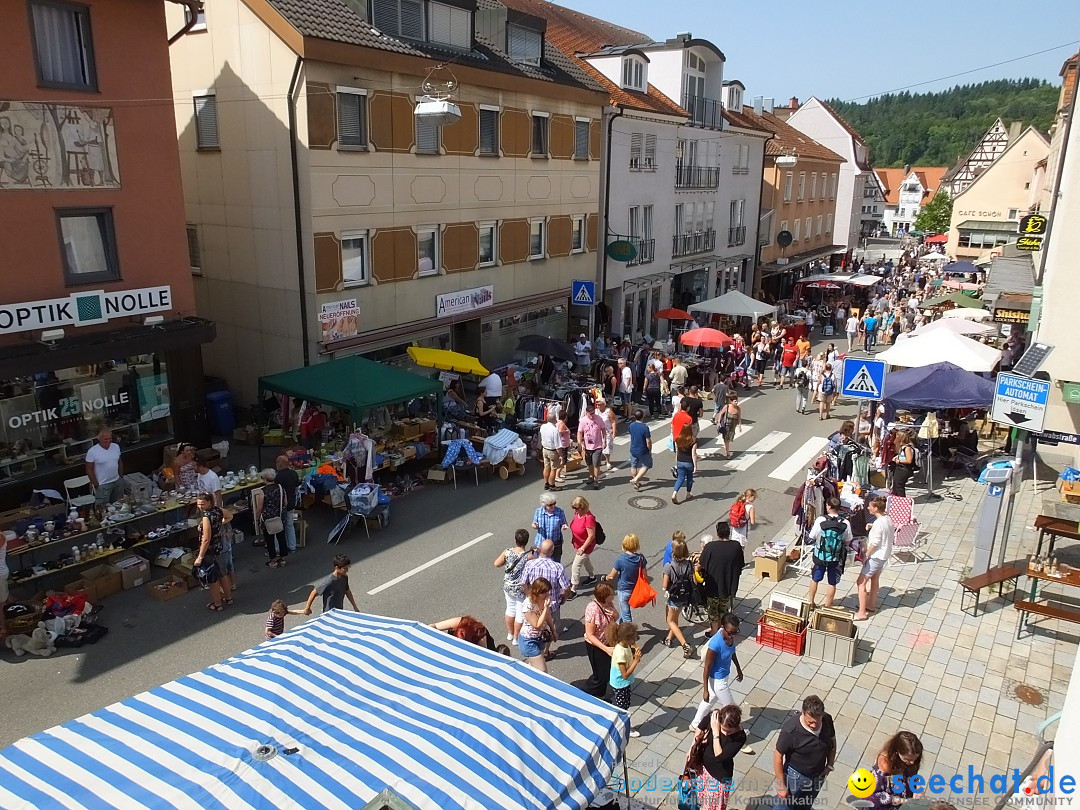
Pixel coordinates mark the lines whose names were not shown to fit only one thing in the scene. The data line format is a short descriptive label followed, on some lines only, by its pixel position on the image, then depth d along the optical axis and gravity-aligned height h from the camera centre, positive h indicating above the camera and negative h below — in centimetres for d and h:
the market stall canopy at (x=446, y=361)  1753 -345
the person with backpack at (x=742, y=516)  1186 -451
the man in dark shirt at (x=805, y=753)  600 -399
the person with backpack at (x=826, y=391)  2030 -460
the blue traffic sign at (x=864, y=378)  1206 -255
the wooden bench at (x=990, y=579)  1002 -458
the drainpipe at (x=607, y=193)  2519 +24
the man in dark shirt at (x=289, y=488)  1174 -413
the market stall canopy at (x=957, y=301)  2841 -339
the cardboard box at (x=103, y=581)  1045 -490
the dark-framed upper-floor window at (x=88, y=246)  1267 -80
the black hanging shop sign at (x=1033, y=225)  2632 -64
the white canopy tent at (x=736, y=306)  2617 -332
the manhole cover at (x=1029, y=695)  838 -500
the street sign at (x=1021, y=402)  1093 -264
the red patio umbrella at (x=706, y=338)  2184 -362
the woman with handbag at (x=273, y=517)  1143 -445
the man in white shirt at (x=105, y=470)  1227 -409
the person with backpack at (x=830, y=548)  978 -410
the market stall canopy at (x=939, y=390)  1437 -326
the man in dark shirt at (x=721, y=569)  910 -404
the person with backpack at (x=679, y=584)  907 -420
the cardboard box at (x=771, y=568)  1109 -491
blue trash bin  1695 -444
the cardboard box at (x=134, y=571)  1079 -492
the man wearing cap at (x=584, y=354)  2248 -418
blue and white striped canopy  441 -316
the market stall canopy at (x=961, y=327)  2022 -307
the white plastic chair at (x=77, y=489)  1177 -436
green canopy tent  1414 -333
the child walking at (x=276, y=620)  824 -424
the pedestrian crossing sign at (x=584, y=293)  2328 -259
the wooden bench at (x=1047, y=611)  930 -459
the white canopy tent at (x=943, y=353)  1593 -290
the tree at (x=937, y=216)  7750 -105
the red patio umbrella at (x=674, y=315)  2703 -369
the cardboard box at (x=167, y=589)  1055 -504
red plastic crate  920 -488
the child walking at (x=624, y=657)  741 -409
